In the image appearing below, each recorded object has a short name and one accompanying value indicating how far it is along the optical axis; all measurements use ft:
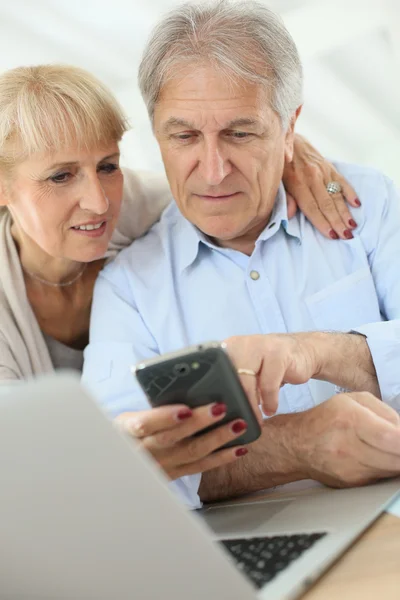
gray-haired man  5.22
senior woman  5.44
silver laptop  1.61
